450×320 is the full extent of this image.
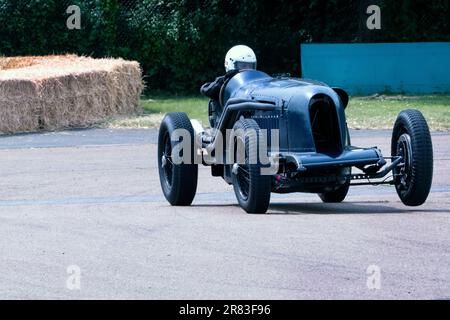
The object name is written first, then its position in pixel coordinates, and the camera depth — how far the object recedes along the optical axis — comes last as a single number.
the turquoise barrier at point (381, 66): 28.02
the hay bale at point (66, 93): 22.23
